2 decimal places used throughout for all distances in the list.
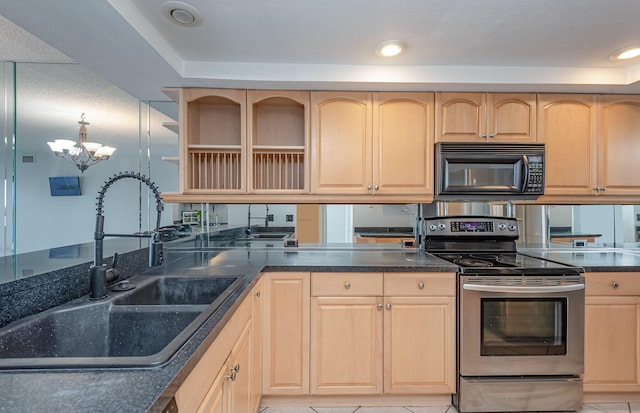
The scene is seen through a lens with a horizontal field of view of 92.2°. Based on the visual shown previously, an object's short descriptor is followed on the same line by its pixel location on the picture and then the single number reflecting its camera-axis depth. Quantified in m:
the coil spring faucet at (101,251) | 1.19
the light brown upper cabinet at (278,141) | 2.30
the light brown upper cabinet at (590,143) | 2.16
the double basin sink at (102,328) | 0.93
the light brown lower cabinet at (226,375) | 0.79
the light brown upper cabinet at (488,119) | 2.15
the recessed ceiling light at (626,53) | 1.78
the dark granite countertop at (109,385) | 0.56
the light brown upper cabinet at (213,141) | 2.12
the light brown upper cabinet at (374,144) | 2.14
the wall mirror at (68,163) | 2.48
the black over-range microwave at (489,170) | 2.10
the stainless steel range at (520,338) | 1.76
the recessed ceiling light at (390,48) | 1.72
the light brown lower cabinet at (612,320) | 1.85
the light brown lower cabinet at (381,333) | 1.83
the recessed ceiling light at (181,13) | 1.41
